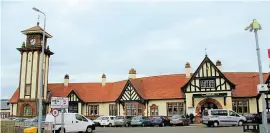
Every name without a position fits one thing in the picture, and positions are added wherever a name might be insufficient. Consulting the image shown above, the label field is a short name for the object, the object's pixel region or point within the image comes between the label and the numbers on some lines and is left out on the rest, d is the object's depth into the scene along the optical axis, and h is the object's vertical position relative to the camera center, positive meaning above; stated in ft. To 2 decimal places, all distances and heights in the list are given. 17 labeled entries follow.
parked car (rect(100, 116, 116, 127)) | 132.21 -7.27
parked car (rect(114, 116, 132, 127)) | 130.52 -7.61
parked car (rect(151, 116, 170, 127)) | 123.75 -6.99
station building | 133.95 +5.34
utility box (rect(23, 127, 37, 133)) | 66.74 -5.40
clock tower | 159.84 +16.90
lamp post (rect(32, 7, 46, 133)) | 62.05 -1.56
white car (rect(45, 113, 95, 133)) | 84.48 -5.23
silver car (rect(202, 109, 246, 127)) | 106.73 -5.25
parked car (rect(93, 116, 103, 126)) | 135.64 -7.40
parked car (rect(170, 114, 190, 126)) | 122.52 -6.68
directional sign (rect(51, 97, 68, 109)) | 57.57 +0.33
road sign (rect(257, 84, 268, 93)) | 44.73 +1.93
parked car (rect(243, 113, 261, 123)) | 115.69 -5.96
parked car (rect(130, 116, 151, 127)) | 125.08 -7.04
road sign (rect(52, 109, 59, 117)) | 60.33 -1.53
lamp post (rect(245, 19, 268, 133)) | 45.16 +10.37
